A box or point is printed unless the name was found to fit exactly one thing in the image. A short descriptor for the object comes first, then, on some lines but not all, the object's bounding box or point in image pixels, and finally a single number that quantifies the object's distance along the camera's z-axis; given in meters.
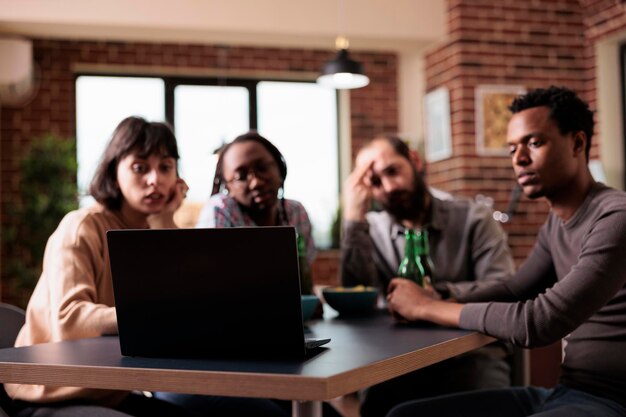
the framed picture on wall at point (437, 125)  6.42
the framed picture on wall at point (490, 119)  6.27
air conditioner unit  6.12
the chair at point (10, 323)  1.86
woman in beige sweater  1.68
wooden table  1.09
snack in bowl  2.08
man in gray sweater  1.57
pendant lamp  5.33
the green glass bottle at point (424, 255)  2.03
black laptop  1.21
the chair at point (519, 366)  2.44
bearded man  2.33
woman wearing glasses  2.22
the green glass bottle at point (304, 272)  2.08
